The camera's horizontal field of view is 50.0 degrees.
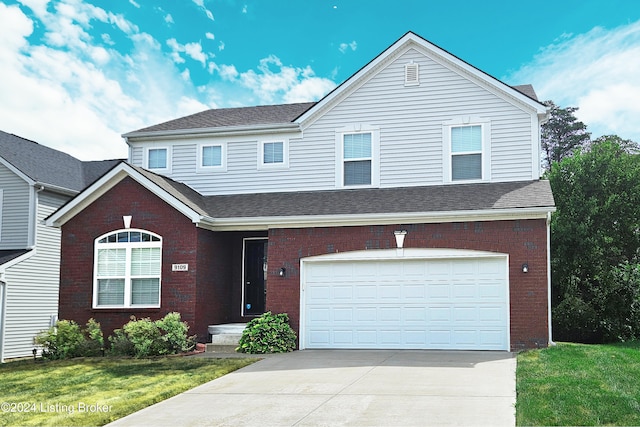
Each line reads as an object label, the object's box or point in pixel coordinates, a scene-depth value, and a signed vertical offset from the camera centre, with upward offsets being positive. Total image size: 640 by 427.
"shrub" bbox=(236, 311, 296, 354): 15.89 -1.52
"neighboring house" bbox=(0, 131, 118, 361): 19.67 +0.70
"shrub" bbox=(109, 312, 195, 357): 15.64 -1.54
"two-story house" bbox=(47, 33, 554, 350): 15.78 +1.20
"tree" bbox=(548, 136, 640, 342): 22.23 +0.96
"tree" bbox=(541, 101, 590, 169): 45.22 +9.43
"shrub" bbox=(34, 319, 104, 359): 16.28 -1.70
